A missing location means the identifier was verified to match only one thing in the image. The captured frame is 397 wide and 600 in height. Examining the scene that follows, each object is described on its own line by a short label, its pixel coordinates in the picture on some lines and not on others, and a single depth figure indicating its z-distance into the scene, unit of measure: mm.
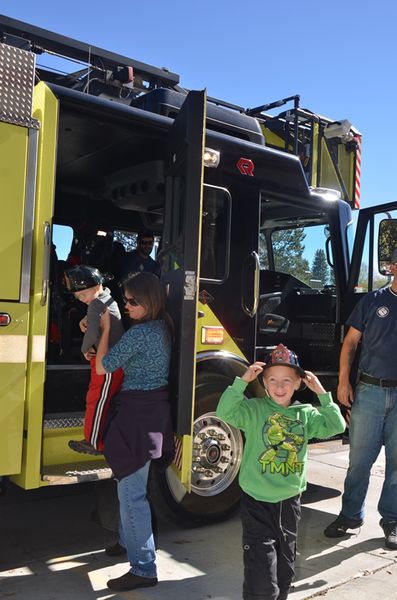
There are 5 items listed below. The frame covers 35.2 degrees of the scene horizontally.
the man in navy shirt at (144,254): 5859
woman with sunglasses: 3289
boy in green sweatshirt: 2748
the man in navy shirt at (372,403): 4250
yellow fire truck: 3461
